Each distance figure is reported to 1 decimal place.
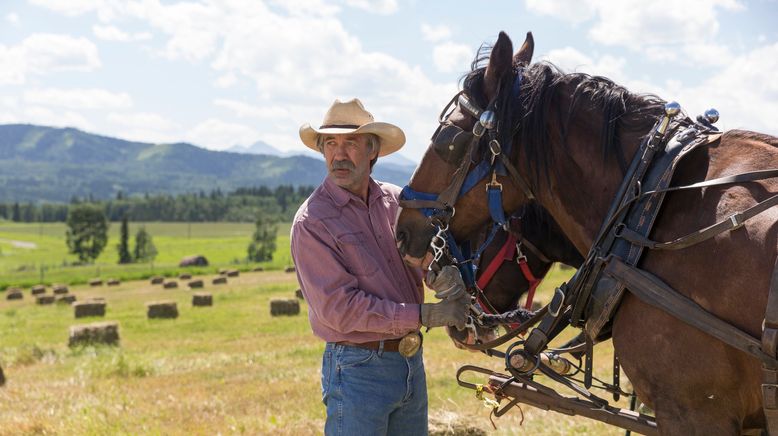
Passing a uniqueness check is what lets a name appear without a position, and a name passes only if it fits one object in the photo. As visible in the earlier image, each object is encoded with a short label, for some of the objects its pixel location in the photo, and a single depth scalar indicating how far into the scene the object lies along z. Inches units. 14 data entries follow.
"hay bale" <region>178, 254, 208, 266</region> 3100.1
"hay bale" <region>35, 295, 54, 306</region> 1375.5
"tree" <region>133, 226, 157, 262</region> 3595.0
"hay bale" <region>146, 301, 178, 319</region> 992.2
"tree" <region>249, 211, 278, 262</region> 3341.5
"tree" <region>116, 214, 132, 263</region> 3635.6
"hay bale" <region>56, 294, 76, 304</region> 1368.1
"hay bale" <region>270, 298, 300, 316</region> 944.9
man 153.4
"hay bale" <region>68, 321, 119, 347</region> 717.9
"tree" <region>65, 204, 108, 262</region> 3791.8
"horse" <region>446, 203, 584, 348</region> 178.2
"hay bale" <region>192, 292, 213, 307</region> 1145.1
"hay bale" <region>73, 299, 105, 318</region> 1081.4
